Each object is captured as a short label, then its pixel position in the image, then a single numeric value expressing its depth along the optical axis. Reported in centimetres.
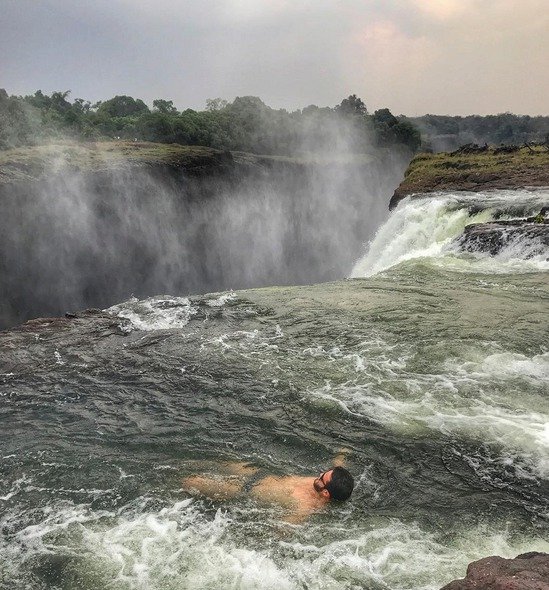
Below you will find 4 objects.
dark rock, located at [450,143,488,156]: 3075
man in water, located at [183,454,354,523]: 544
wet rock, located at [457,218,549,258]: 1466
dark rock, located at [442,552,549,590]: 296
